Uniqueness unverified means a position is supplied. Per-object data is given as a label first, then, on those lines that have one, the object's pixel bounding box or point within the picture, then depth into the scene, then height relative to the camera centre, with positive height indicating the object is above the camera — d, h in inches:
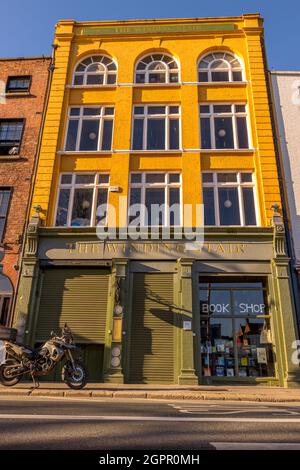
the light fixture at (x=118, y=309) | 569.9 +99.0
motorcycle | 439.5 +15.9
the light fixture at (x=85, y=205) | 672.4 +294.2
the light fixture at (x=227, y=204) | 655.8 +292.9
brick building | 628.4 +421.0
